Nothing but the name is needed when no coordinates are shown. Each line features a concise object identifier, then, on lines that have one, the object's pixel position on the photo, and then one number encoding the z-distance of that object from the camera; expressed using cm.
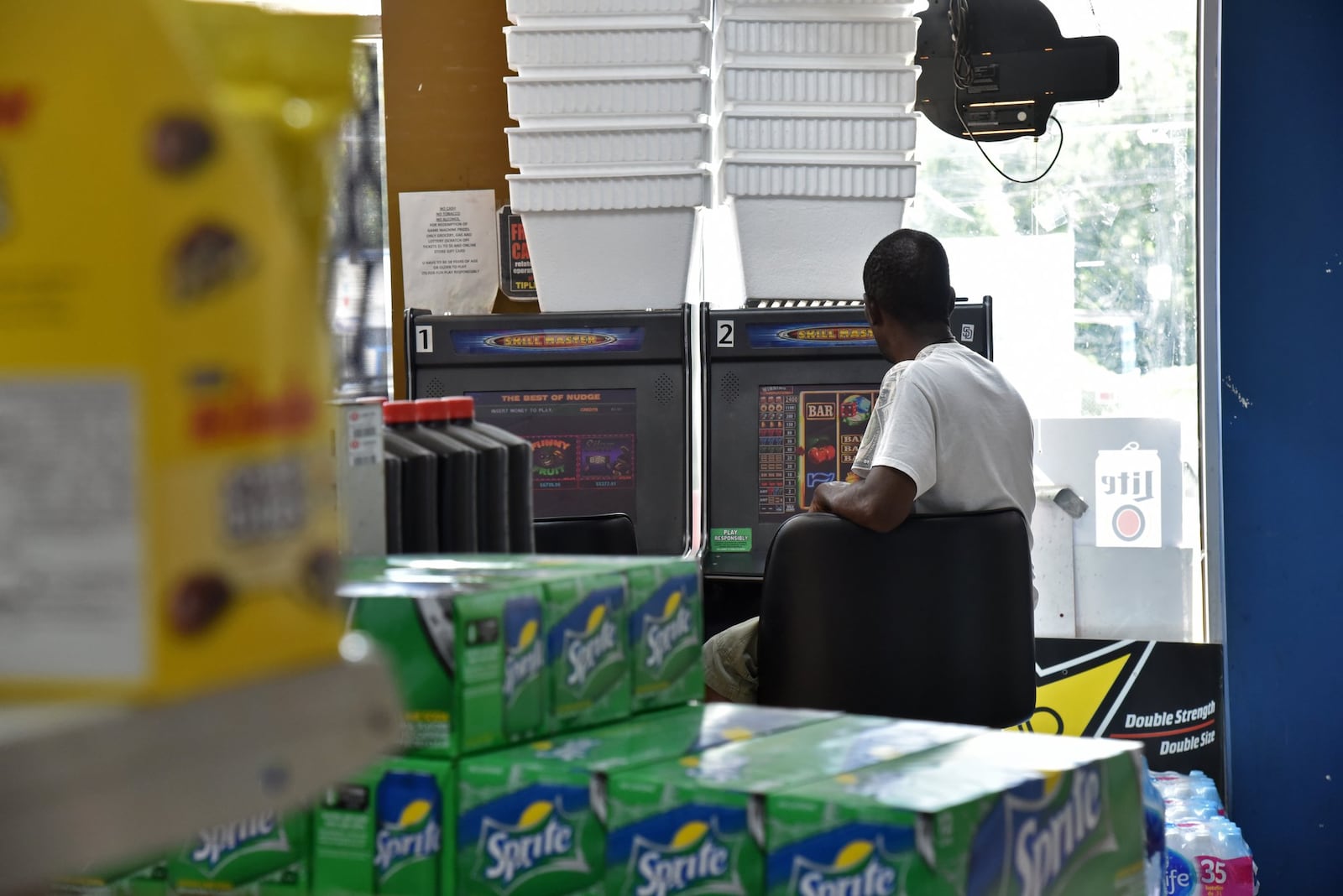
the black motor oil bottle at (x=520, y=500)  766
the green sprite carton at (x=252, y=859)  580
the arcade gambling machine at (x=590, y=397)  976
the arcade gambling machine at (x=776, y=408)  973
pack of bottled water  963
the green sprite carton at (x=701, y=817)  511
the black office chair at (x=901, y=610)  882
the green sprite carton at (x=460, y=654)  544
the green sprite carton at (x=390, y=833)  561
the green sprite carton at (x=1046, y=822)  494
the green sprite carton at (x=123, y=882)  579
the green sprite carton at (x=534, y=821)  545
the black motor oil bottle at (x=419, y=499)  728
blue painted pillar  1034
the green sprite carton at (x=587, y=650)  592
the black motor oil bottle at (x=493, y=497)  747
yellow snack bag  242
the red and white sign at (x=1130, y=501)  1035
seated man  894
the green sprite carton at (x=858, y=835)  479
